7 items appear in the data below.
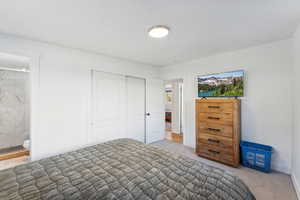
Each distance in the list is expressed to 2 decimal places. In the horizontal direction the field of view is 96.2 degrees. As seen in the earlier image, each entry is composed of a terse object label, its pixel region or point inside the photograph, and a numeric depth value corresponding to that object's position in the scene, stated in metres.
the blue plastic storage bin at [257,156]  2.36
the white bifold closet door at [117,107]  3.05
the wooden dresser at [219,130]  2.59
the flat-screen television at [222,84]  2.82
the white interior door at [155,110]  4.10
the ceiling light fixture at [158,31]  1.93
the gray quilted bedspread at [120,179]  1.03
